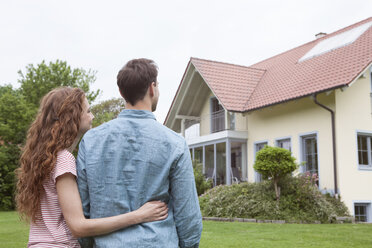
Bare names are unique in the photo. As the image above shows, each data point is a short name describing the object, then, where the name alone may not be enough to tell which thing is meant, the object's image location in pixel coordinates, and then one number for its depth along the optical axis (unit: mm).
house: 13945
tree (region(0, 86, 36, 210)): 21297
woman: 1863
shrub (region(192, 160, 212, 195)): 17375
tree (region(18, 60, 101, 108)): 24172
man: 1841
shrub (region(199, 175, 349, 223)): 11523
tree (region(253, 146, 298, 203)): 11977
